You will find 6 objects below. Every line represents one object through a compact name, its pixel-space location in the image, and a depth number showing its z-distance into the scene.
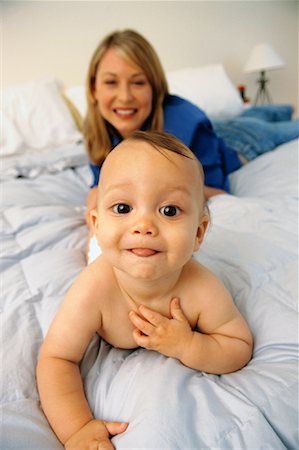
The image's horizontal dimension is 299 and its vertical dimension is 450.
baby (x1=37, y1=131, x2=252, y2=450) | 0.53
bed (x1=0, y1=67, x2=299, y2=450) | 0.48
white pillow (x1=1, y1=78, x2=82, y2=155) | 1.87
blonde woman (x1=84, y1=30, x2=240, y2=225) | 1.26
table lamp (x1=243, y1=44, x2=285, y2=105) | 2.98
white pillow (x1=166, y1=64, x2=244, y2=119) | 2.49
